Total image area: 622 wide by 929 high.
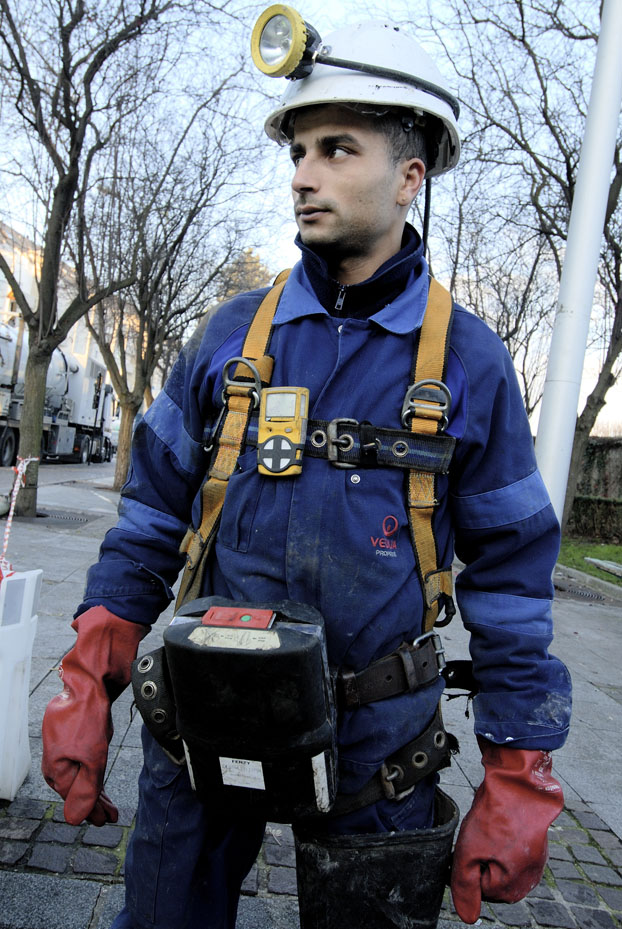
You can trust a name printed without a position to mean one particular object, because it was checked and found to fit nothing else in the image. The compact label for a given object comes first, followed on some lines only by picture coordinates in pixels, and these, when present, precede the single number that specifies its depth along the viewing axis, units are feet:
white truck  62.44
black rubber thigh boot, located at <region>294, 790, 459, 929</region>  4.50
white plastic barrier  9.03
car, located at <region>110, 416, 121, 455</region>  146.49
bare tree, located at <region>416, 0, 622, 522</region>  38.29
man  4.64
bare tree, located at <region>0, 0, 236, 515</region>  28.81
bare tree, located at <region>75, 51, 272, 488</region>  41.34
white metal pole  18.99
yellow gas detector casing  4.68
